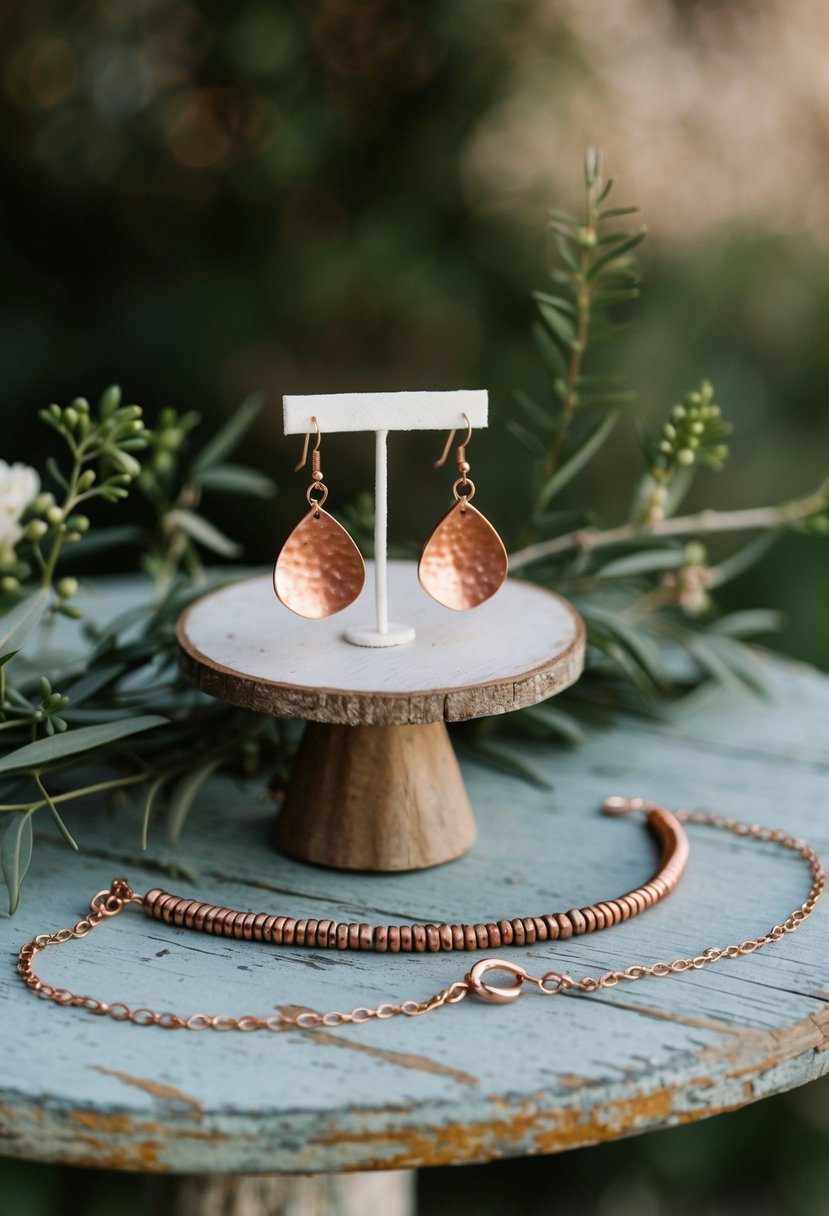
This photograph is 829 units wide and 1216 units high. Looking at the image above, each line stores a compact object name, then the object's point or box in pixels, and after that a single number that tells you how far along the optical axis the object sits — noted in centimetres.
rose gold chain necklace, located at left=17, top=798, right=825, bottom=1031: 48
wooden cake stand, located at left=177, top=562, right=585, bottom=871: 51
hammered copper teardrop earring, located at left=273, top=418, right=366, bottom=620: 54
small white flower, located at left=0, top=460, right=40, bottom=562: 58
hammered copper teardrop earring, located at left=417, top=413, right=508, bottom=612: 54
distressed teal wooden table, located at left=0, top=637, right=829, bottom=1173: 45
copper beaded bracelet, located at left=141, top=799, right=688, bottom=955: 51
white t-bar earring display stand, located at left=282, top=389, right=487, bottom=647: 53
